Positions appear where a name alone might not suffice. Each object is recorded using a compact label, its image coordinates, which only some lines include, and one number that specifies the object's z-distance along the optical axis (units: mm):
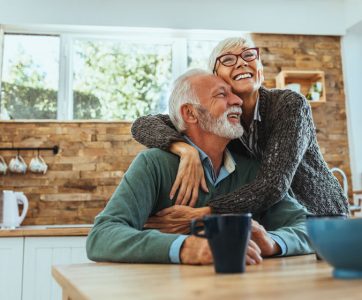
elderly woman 1240
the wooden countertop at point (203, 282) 544
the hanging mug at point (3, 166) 3215
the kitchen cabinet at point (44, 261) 2584
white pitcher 2955
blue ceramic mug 705
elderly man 924
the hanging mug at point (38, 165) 3250
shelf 3564
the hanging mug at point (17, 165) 3211
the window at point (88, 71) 3494
